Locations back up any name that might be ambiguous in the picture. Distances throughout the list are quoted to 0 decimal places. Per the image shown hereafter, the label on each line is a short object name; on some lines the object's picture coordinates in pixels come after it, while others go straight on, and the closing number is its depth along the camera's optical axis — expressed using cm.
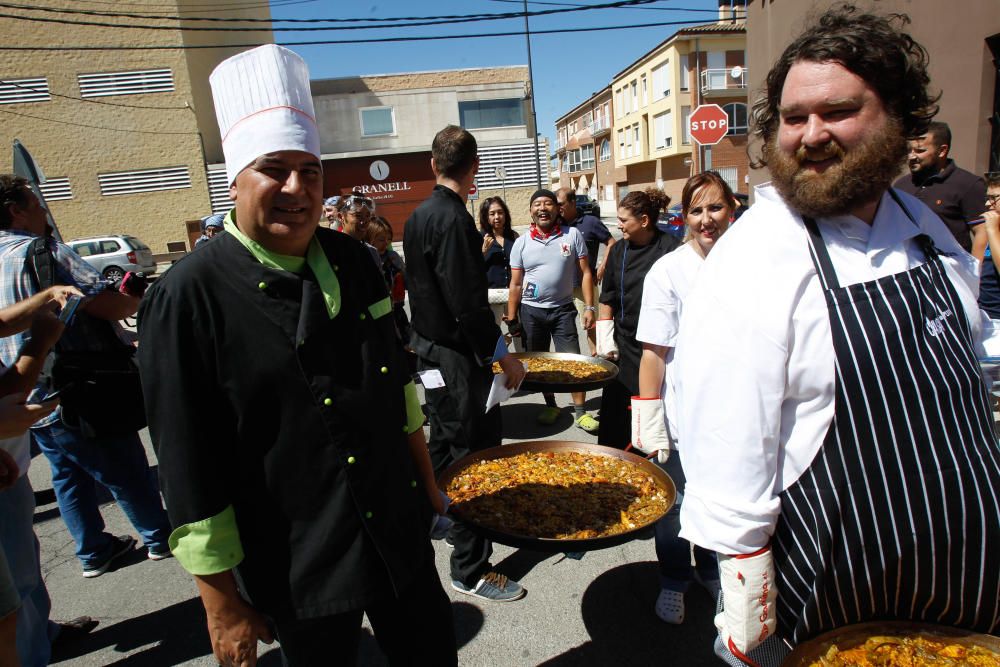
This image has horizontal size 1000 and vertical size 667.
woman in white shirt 271
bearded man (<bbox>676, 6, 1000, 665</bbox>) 134
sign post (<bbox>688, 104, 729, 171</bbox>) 1031
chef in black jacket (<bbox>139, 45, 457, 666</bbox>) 142
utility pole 2685
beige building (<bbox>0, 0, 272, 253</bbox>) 2684
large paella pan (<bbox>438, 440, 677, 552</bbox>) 246
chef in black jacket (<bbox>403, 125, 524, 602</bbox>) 299
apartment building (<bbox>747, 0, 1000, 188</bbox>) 1014
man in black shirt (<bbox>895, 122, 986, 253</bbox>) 495
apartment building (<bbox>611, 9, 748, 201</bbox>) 3928
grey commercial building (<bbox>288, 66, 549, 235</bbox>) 3062
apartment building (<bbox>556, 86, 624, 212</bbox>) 5700
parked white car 1944
